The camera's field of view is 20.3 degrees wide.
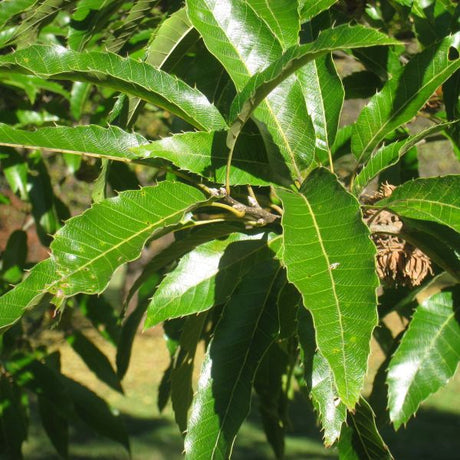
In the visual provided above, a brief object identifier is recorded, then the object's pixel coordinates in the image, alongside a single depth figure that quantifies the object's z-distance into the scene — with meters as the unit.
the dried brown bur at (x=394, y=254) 0.69
